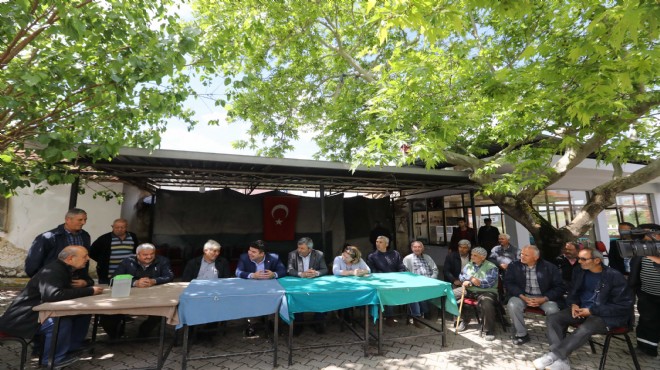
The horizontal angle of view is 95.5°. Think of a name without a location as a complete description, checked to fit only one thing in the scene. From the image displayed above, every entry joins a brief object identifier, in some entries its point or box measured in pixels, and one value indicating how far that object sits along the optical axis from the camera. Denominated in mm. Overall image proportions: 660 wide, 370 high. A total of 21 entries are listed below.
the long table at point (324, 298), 3221
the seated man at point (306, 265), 4234
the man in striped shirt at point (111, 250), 4285
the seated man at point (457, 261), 4988
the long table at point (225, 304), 2918
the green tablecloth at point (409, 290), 3459
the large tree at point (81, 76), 2842
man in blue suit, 4152
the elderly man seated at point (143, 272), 3748
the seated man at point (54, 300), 2773
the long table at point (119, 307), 2633
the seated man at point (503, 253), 5090
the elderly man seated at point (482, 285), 4145
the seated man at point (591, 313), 3195
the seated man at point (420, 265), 4770
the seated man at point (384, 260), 4887
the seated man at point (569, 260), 4600
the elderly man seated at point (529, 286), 3898
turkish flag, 7105
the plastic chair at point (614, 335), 3091
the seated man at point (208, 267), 4172
